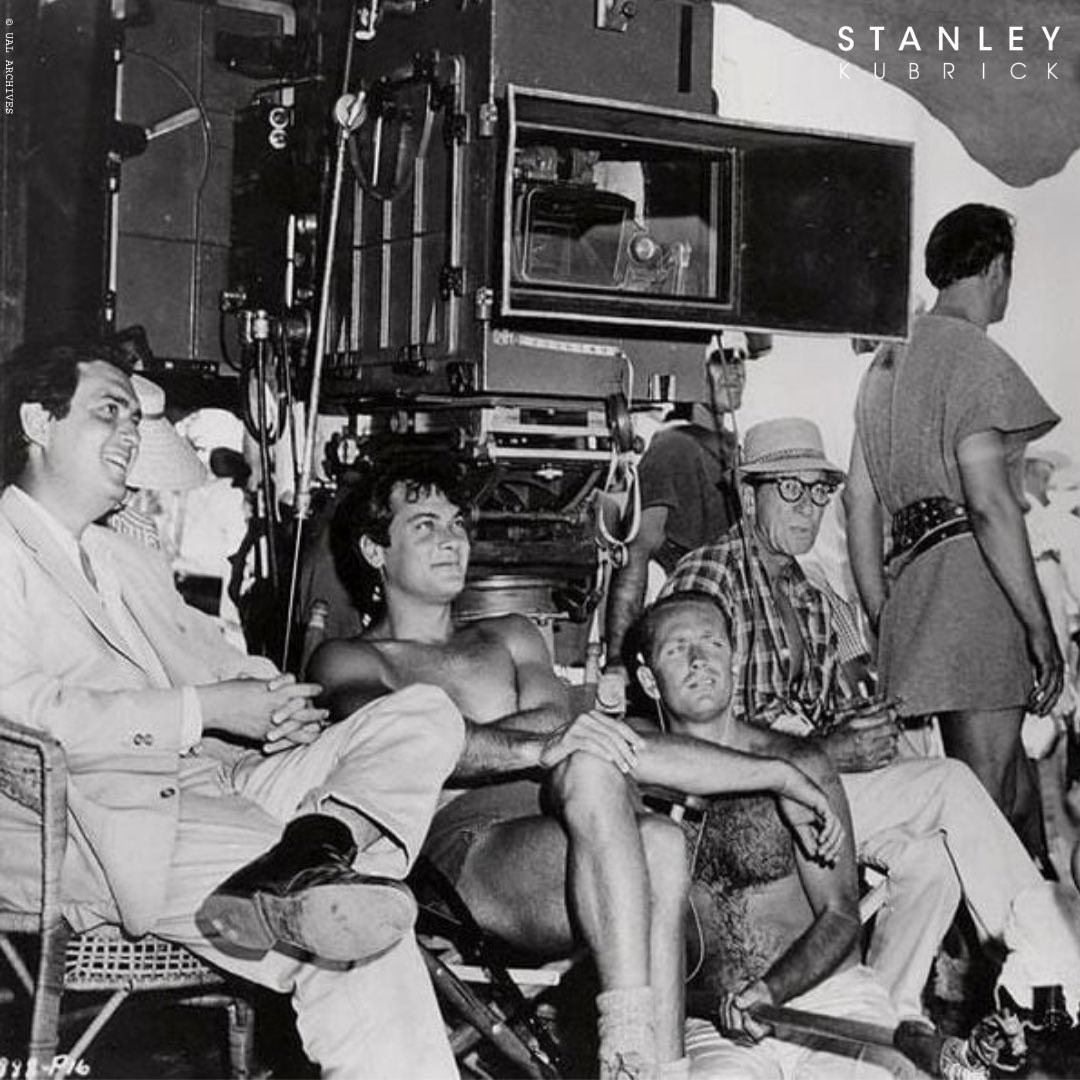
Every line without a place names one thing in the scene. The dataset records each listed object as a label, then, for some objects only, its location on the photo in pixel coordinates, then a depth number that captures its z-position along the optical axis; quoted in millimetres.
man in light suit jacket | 2451
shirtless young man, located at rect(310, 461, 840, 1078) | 2723
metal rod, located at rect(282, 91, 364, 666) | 3629
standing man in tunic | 3830
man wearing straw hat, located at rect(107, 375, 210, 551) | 3637
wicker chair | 2467
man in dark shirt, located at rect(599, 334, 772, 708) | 4008
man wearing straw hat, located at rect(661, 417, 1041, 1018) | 3520
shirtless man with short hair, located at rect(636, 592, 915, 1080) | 3119
